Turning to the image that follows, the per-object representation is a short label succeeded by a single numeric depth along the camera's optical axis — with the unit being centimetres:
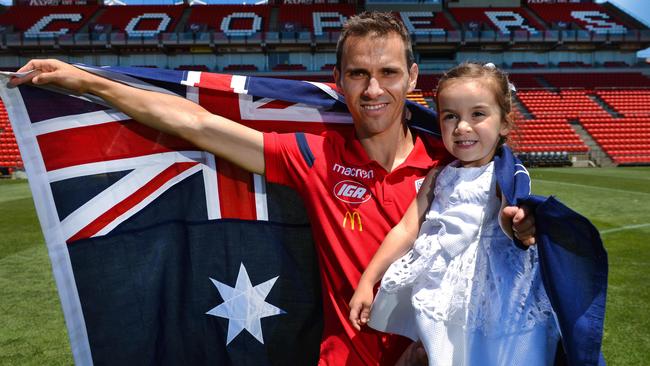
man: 163
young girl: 143
